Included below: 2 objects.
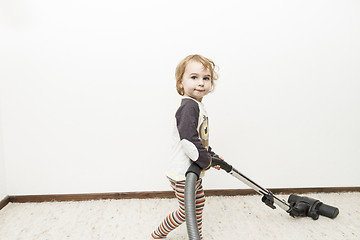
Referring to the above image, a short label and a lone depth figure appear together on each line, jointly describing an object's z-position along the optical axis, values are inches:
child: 46.3
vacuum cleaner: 34.7
